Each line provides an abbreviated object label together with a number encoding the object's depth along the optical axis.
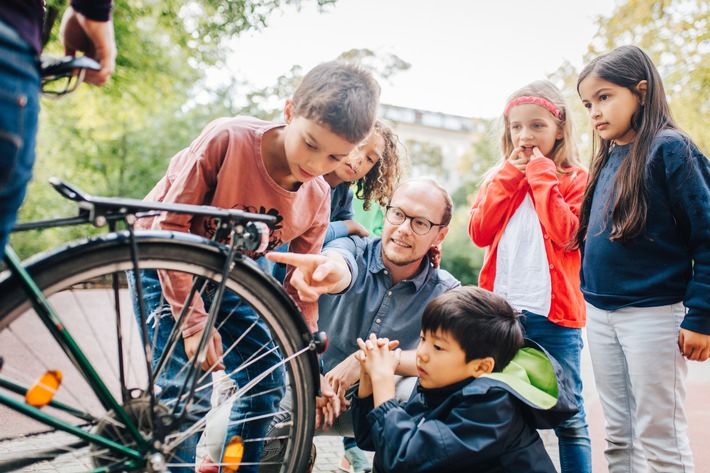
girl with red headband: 2.74
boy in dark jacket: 1.77
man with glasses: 2.64
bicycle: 1.29
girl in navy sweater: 2.18
